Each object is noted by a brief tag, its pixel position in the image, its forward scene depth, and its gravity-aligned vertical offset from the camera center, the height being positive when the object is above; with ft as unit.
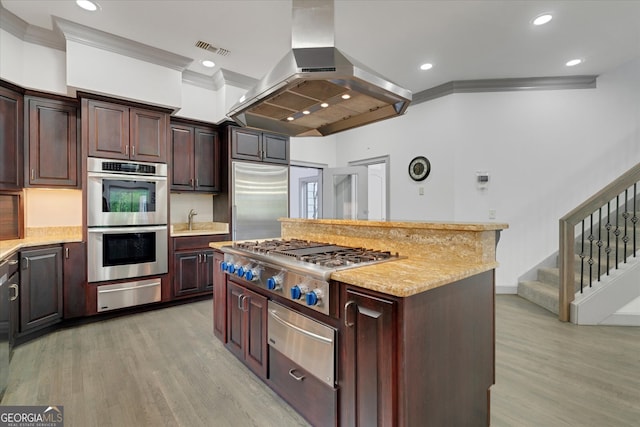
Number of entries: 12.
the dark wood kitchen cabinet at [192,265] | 11.95 -2.32
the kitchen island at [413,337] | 3.80 -1.83
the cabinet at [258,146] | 13.34 +3.10
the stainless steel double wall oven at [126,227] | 10.20 -0.63
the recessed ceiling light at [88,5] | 8.21 +5.90
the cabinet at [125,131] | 10.19 +2.94
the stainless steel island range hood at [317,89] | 4.94 +2.30
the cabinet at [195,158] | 12.63 +2.36
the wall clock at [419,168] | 14.53 +2.19
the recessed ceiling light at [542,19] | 8.94 +6.03
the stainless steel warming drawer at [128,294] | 10.35 -3.10
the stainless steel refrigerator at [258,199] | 13.32 +0.57
